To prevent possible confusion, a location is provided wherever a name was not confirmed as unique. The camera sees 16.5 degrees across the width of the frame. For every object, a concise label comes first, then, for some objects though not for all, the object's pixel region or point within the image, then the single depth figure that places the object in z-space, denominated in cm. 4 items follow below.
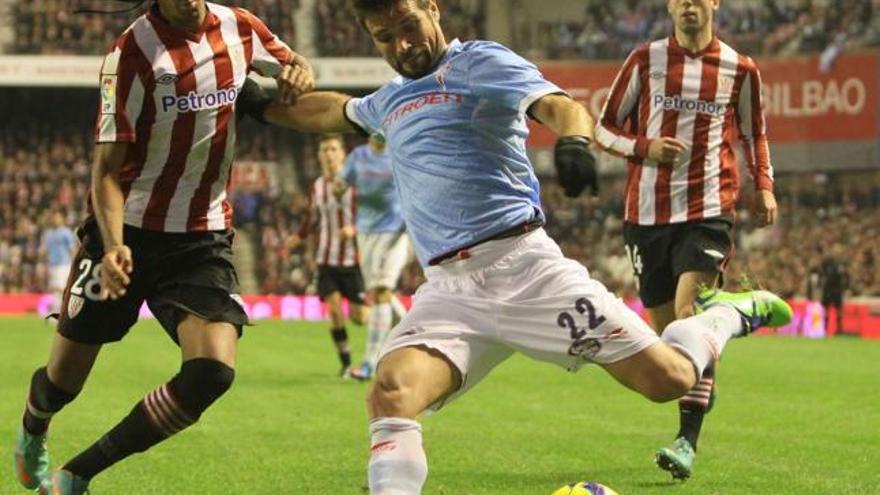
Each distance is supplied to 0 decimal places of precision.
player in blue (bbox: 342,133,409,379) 2767
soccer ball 1110
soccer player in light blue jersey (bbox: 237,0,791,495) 1010
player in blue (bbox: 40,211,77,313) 4953
